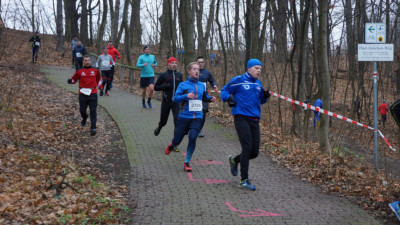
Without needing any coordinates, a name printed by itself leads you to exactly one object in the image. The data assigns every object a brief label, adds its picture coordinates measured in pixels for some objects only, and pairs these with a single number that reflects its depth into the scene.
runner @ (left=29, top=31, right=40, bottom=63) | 25.30
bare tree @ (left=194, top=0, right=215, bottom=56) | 22.05
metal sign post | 8.52
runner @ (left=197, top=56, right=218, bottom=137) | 10.69
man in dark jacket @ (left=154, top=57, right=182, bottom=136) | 9.72
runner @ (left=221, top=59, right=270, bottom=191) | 6.75
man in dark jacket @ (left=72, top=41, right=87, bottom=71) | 22.02
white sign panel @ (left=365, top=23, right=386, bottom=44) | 8.57
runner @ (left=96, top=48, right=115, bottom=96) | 16.70
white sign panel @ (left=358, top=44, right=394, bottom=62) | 8.51
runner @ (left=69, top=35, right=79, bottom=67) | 27.26
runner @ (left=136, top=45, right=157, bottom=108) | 14.58
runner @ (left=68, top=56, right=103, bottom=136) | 10.84
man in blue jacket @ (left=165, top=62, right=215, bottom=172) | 7.76
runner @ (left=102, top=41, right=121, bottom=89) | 18.43
